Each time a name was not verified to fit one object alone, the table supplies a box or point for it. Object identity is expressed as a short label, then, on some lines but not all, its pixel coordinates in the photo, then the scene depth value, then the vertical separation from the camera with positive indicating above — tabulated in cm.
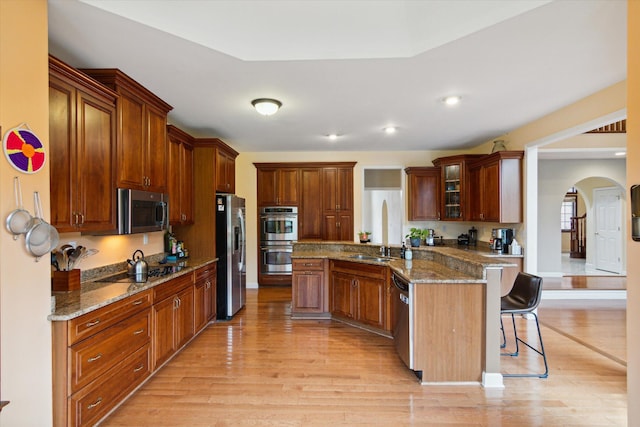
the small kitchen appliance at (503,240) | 480 -43
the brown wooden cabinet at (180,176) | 371 +46
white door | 698 -41
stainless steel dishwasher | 273 -100
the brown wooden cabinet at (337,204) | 606 +16
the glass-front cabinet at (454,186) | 550 +46
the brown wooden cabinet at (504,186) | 465 +38
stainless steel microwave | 265 +2
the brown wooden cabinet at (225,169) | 441 +65
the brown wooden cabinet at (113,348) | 185 -98
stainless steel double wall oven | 605 -47
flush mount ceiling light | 337 +116
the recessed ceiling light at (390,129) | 455 +123
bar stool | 281 -84
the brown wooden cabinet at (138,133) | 262 +75
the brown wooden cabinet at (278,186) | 609 +52
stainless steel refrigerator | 430 -55
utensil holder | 235 -51
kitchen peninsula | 262 -89
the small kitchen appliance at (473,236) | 587 -45
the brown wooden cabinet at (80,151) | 208 +45
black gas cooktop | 281 -59
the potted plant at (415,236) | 398 -31
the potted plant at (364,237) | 457 -36
